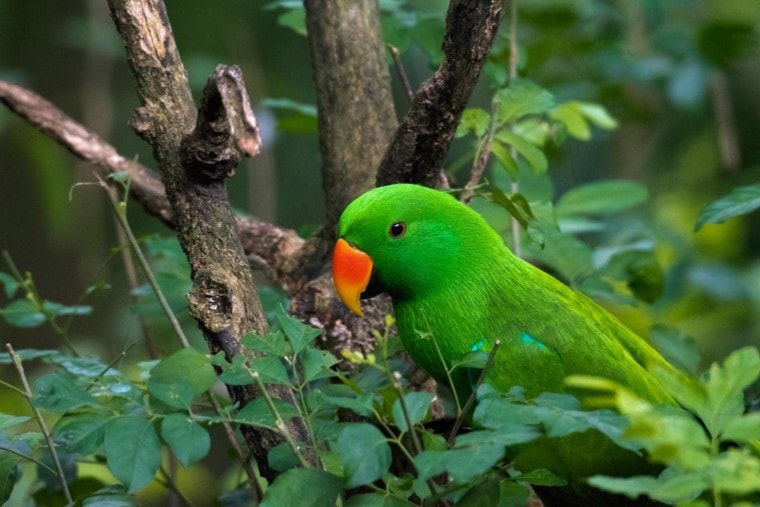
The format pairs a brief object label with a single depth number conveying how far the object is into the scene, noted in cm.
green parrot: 521
